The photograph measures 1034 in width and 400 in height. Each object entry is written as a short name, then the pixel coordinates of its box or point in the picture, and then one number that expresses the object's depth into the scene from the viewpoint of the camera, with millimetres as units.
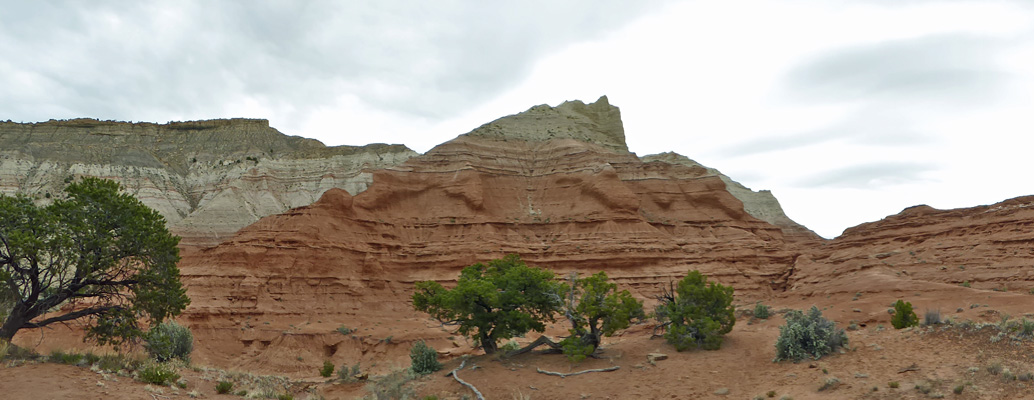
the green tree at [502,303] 20250
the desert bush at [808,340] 16422
